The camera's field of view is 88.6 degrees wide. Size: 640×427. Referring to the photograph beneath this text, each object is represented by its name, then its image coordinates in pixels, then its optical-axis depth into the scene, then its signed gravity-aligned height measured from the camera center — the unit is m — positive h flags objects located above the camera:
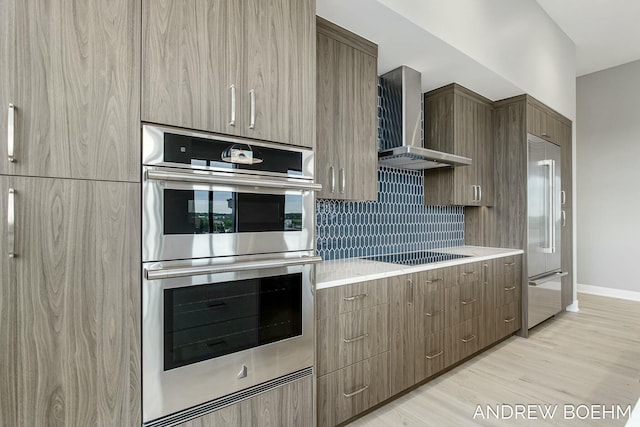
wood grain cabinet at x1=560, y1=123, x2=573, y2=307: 4.19 +0.04
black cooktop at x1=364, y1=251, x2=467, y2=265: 2.54 -0.35
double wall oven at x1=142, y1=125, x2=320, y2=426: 1.21 -0.22
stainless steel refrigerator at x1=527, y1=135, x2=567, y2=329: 3.54 -0.18
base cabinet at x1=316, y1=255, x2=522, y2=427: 1.85 -0.80
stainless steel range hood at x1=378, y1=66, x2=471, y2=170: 2.73 +0.83
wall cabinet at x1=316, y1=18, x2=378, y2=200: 2.13 +0.69
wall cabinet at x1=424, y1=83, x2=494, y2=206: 3.20 +0.77
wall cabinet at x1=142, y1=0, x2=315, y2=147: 1.23 +0.63
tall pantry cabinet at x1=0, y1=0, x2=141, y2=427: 0.97 +0.01
